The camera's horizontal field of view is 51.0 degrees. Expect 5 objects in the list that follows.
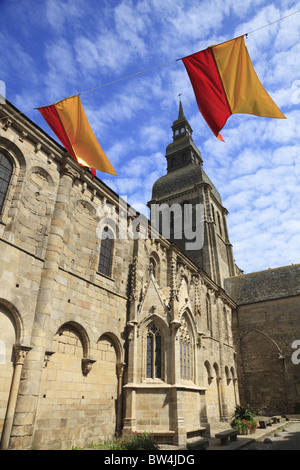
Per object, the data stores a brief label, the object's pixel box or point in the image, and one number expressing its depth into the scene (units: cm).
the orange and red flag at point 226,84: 815
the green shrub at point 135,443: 954
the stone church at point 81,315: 917
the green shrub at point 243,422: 1445
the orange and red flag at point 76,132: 1003
